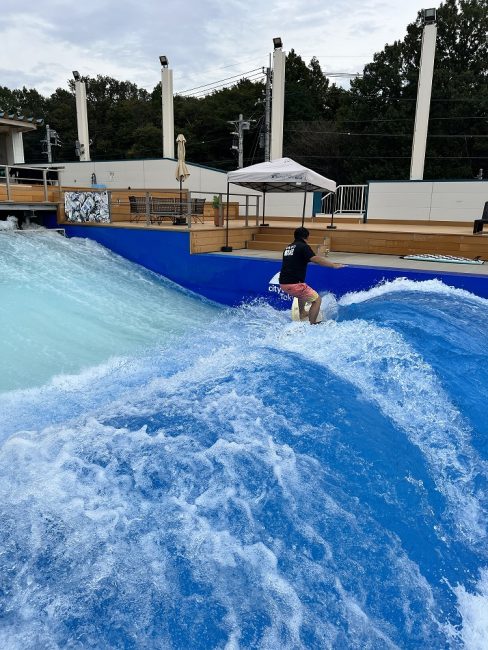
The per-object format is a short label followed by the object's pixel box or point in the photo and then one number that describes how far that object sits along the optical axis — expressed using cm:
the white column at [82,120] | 2053
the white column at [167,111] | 1777
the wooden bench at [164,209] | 1179
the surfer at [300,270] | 650
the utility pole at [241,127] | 2673
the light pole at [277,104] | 1544
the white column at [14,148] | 1791
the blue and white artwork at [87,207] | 1189
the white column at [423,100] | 1326
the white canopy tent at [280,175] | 920
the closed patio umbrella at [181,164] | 1265
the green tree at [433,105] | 3114
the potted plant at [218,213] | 1120
